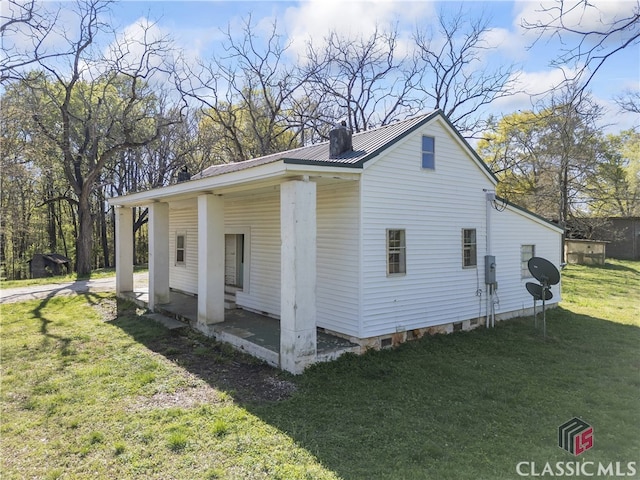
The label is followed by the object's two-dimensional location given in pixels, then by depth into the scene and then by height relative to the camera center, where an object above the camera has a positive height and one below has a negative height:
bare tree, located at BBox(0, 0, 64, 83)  12.12 +6.82
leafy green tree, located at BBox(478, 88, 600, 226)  21.59 +4.15
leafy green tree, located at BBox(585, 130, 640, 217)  24.84 +3.74
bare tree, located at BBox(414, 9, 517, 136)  22.06 +9.73
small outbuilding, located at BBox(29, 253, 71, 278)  21.11 -1.55
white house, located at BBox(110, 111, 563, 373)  6.36 -0.11
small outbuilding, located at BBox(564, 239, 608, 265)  20.63 -1.01
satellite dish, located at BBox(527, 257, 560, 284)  8.96 -0.88
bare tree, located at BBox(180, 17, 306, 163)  22.98 +9.31
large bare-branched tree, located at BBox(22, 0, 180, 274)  17.50 +6.92
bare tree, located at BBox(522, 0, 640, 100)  3.93 +2.08
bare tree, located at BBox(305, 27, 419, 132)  23.62 +9.88
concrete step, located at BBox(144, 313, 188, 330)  9.05 -2.07
